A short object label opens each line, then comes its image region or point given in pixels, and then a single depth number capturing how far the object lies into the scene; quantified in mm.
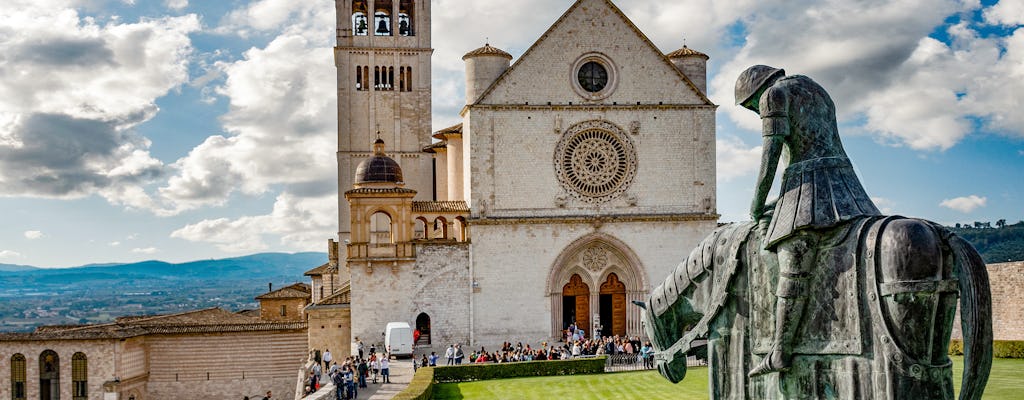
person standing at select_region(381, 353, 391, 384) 31859
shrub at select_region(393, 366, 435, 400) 25009
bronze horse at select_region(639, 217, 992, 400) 8492
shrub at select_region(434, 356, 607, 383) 33500
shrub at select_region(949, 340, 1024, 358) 31453
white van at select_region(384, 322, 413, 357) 36969
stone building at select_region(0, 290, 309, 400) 39375
